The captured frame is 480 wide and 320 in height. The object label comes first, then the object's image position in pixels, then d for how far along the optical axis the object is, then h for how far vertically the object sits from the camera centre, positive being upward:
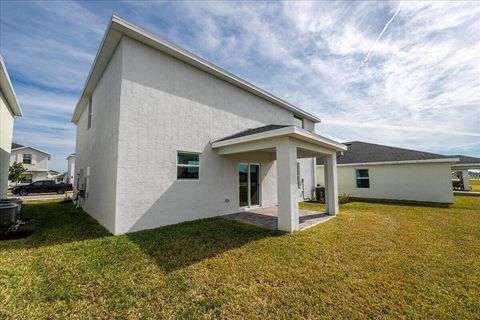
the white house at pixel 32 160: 33.41 +2.27
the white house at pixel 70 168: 34.53 +0.86
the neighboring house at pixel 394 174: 14.14 -0.16
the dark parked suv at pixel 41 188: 22.42 -1.76
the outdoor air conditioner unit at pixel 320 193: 14.44 -1.55
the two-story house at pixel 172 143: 6.60 +1.13
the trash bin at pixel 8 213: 6.62 -1.37
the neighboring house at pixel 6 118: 10.50 +3.46
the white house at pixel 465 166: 20.06 +0.61
